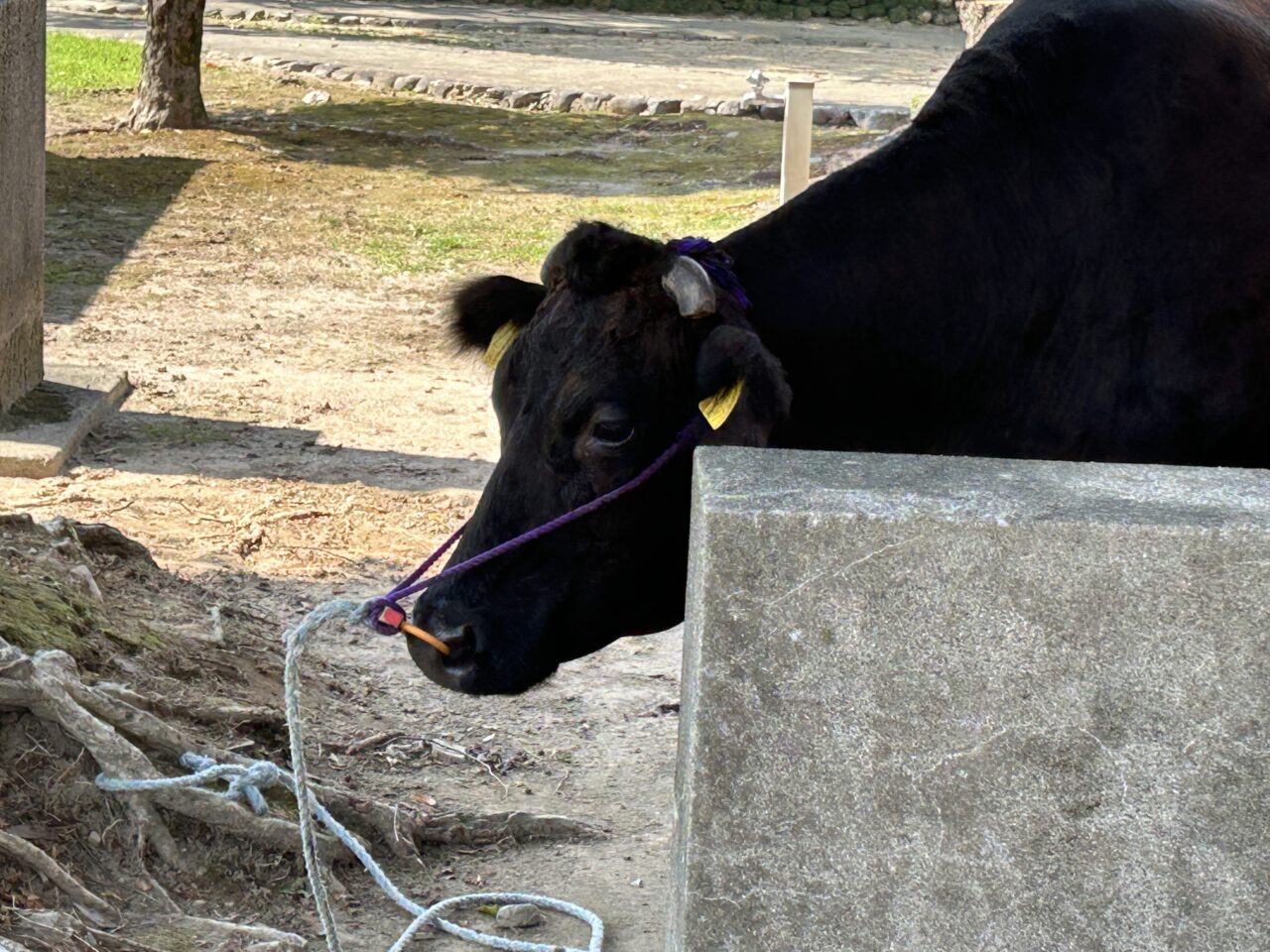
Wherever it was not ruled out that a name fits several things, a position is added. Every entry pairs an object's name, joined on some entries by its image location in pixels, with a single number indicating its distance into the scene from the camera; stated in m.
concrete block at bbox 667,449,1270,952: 2.03
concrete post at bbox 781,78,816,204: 9.59
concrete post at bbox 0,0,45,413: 6.77
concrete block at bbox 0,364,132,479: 6.43
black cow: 3.43
